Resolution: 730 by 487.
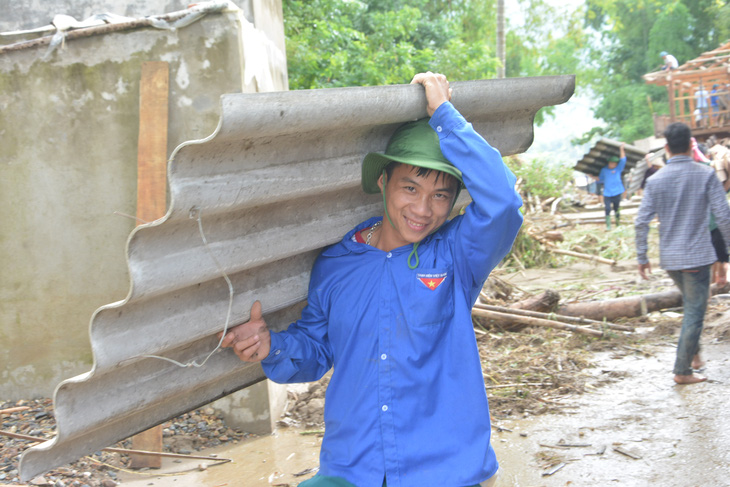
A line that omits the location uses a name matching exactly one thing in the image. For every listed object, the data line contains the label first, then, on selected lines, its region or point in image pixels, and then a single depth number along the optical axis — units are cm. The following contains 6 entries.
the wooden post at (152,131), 445
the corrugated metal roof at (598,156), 1672
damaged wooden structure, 1727
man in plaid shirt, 552
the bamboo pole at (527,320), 718
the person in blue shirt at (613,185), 1554
